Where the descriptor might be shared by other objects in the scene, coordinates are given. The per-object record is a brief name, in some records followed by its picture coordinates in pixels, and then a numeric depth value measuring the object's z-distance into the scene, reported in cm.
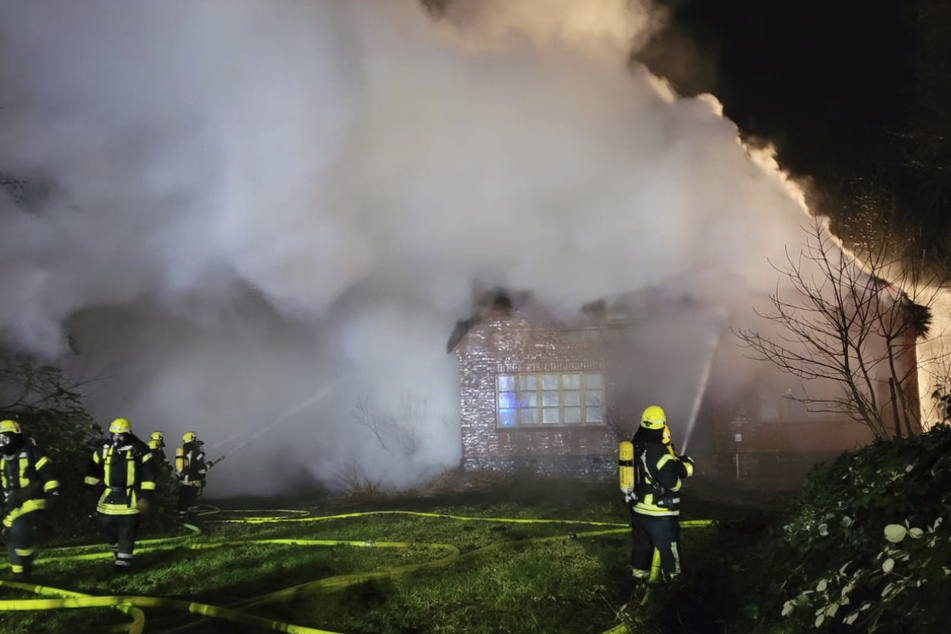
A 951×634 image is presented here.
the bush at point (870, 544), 303
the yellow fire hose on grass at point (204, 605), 560
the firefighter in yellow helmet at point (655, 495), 598
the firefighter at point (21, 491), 726
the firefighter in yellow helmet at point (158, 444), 1090
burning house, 1614
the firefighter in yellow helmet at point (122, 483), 759
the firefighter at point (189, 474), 1163
